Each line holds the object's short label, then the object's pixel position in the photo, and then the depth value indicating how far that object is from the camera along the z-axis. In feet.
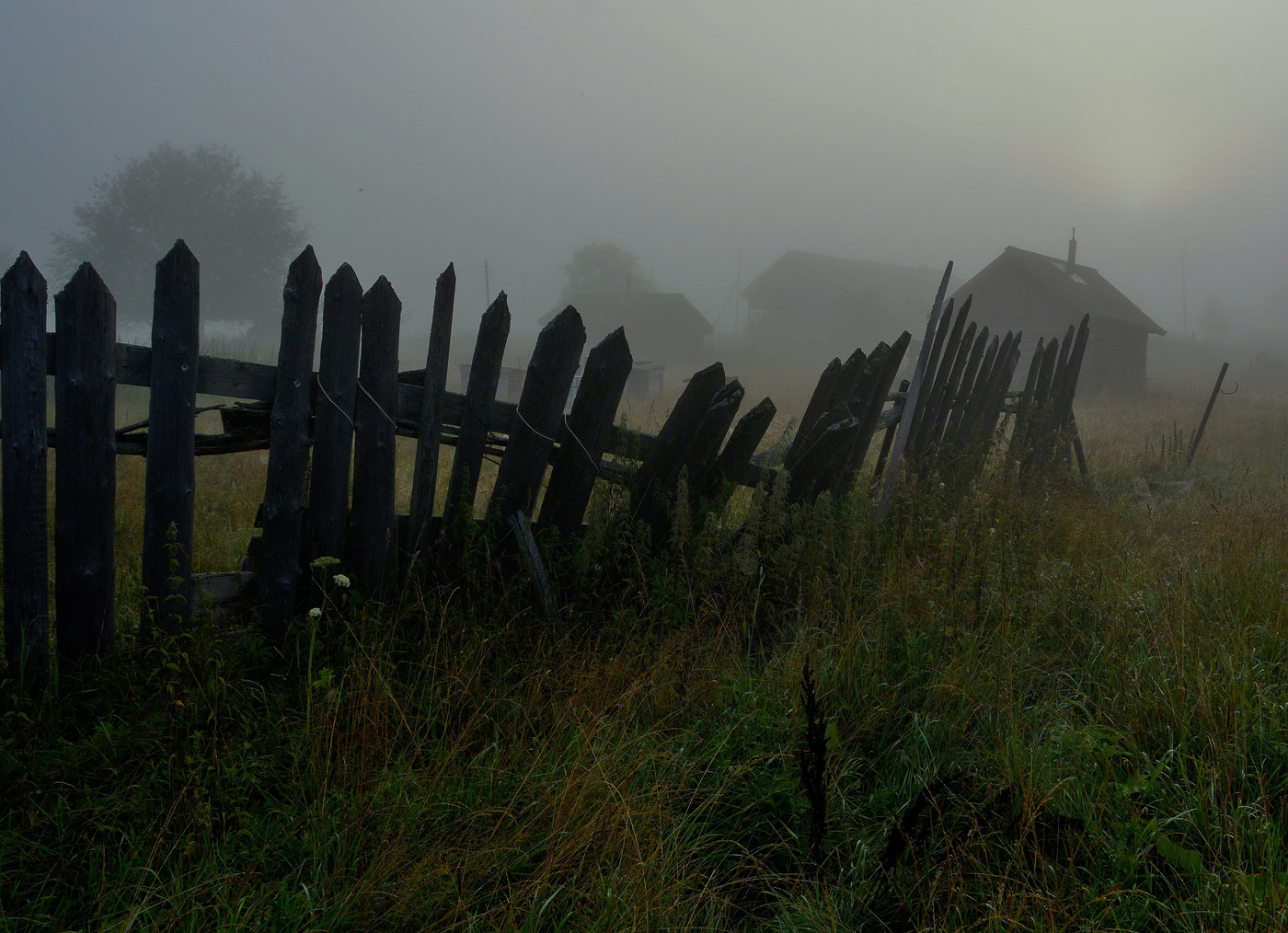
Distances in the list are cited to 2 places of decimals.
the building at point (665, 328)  158.40
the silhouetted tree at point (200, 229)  170.81
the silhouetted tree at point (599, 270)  241.76
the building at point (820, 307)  176.24
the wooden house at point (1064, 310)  87.25
